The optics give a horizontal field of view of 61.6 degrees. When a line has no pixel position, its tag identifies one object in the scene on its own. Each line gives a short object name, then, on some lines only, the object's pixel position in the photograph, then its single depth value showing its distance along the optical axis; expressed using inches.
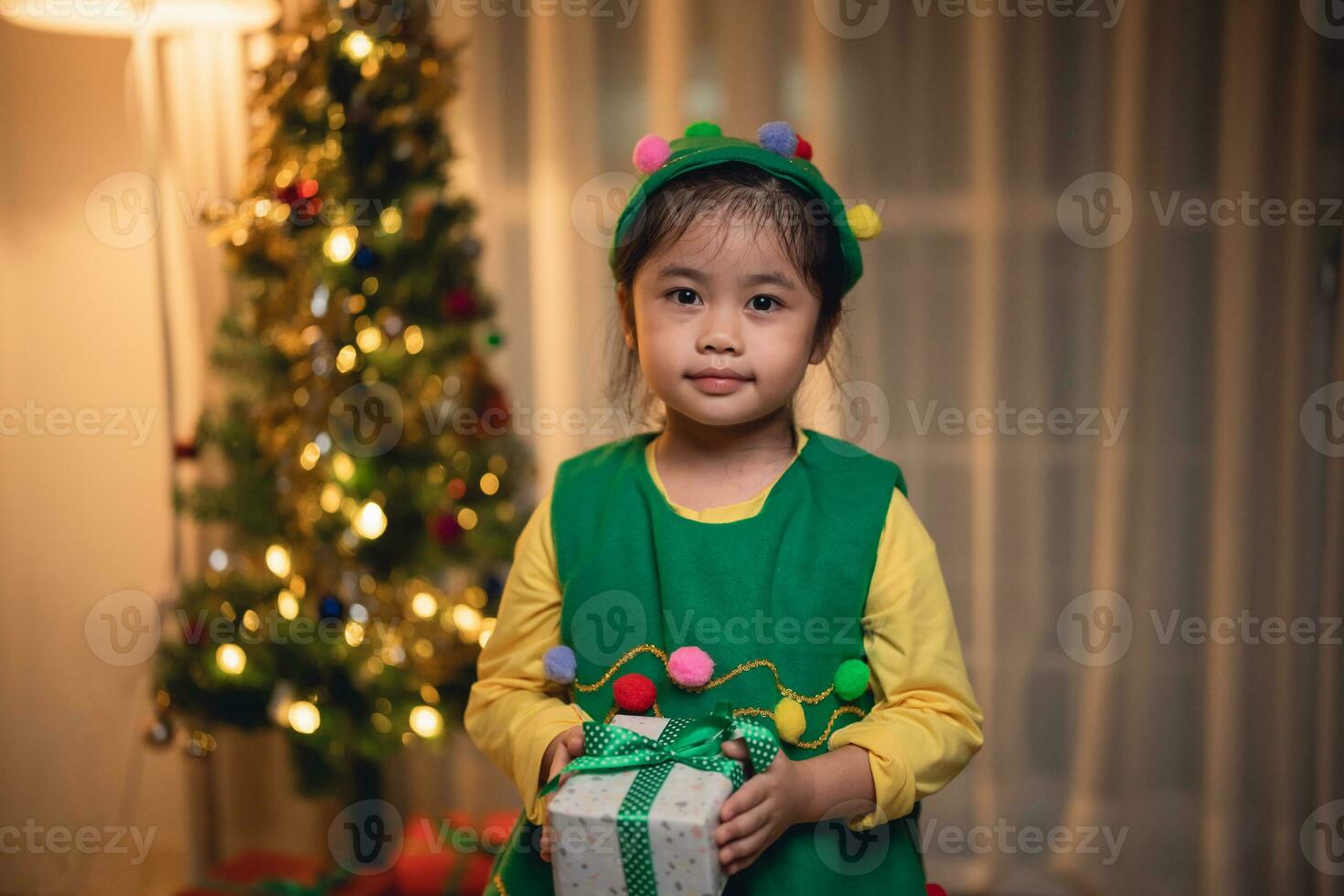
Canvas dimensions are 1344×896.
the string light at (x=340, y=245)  91.7
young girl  50.2
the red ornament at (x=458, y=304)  94.9
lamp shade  105.5
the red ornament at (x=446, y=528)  93.9
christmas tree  92.4
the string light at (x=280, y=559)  98.3
